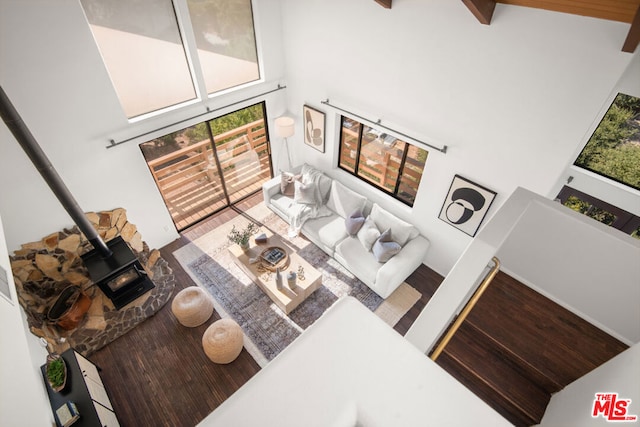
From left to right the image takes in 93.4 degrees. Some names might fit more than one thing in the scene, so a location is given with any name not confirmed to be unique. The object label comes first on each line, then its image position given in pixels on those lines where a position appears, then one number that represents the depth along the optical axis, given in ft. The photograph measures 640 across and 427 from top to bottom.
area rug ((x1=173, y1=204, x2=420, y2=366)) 13.38
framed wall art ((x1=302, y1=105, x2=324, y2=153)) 17.17
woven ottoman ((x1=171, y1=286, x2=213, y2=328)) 12.96
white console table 8.87
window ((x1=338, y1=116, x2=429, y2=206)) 15.02
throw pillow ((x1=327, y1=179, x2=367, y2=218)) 16.52
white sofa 14.28
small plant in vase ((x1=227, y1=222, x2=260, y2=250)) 15.05
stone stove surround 11.92
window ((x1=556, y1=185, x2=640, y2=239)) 12.35
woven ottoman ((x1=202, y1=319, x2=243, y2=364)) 11.77
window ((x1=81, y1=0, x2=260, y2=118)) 11.65
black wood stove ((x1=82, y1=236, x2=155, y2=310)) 12.82
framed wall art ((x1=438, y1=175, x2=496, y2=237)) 12.17
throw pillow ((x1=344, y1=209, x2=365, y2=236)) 15.74
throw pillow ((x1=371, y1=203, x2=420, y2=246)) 14.79
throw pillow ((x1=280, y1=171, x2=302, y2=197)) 18.28
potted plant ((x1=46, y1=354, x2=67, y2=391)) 9.14
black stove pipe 9.14
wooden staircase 5.75
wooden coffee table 13.70
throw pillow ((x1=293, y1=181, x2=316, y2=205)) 17.37
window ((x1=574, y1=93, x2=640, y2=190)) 11.07
